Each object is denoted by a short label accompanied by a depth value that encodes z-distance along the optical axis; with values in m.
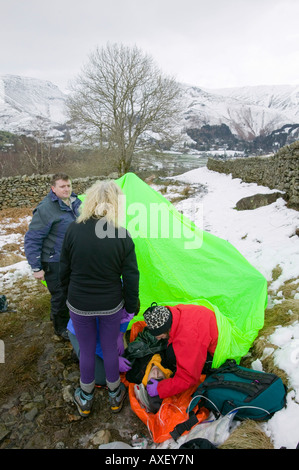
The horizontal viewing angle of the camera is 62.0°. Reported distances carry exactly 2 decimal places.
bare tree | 19.58
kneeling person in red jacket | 2.27
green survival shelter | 3.30
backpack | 2.01
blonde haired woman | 1.93
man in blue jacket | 2.91
